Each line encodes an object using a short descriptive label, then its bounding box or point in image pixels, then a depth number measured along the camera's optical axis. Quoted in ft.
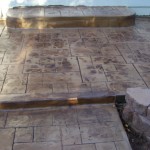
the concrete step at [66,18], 17.69
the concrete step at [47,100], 10.01
